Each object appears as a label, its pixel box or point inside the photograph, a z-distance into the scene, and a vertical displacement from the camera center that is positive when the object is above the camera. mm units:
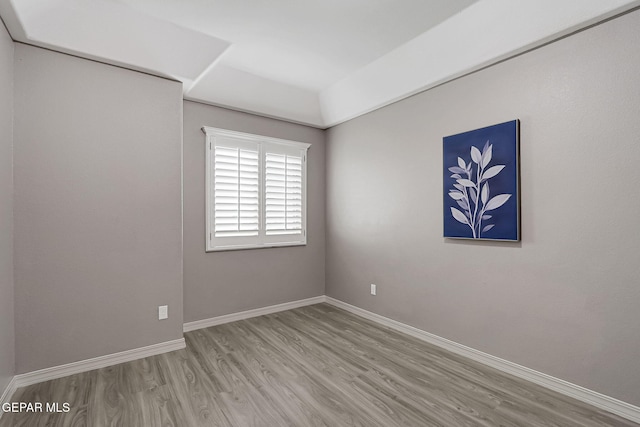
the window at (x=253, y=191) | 3572 +288
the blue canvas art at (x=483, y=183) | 2420 +252
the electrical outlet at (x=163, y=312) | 2869 -900
